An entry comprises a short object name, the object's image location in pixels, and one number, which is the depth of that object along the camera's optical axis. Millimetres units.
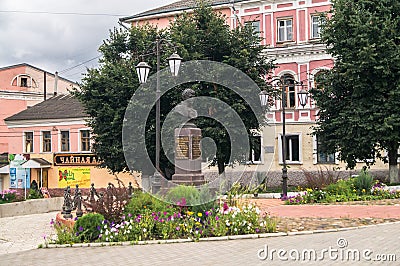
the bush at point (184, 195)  11977
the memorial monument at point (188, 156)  15195
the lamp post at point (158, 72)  15492
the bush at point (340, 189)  17719
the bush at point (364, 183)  18156
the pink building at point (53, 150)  36562
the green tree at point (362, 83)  22625
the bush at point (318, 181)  18953
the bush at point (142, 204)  11977
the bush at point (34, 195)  23828
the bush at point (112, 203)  11844
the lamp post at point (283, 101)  19855
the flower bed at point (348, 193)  17406
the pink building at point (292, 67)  31891
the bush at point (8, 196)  21680
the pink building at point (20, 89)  45875
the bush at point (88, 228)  11323
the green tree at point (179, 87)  25111
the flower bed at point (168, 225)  11258
